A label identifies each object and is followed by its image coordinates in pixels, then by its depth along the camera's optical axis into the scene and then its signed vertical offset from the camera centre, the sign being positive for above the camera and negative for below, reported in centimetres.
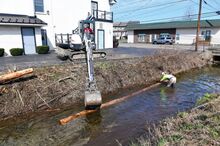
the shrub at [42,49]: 1485 +9
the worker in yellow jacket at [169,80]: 977 -201
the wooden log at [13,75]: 664 -107
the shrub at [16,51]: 1378 -7
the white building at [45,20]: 1391 +304
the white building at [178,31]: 2876 +363
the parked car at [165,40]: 3072 +164
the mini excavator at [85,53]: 651 -27
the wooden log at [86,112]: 605 -267
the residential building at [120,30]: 5798 +755
